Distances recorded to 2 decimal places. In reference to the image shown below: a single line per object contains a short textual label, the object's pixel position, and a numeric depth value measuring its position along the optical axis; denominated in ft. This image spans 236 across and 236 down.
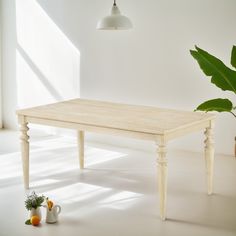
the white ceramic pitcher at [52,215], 13.20
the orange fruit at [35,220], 13.07
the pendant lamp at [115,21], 16.02
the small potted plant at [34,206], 13.25
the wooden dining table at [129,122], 13.30
